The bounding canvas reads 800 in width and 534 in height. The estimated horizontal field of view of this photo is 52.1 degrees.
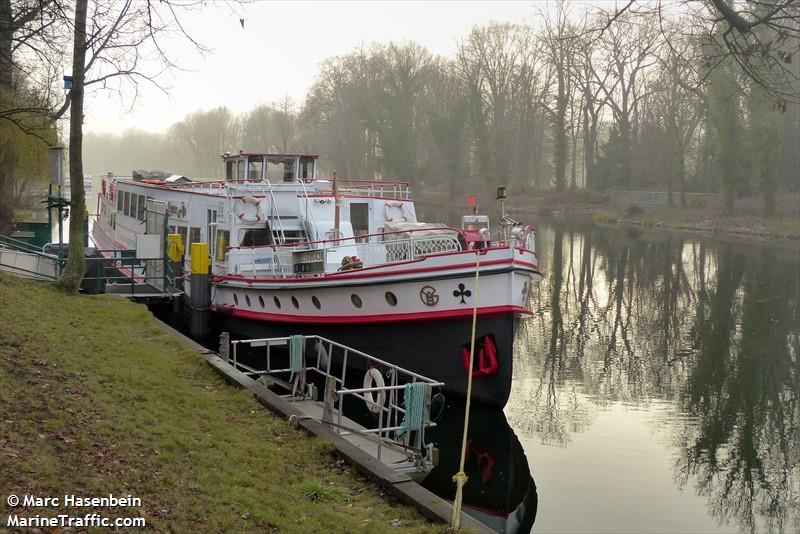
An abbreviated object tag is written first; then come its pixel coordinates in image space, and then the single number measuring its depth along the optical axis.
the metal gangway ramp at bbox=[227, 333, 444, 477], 10.74
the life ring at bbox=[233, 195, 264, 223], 20.02
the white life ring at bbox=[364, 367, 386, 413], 13.44
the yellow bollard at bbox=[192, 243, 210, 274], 20.16
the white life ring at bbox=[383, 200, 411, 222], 21.50
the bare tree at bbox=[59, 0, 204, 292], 16.66
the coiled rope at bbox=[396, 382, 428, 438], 10.84
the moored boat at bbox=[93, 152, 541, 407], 15.39
